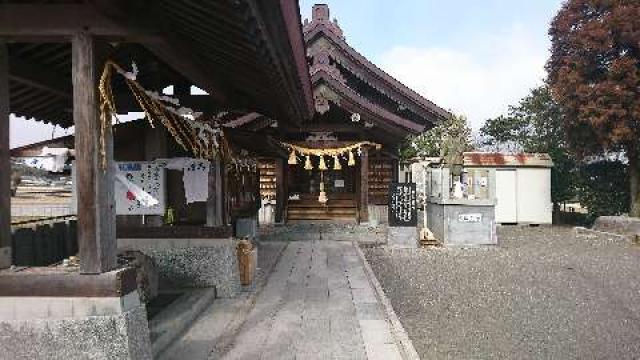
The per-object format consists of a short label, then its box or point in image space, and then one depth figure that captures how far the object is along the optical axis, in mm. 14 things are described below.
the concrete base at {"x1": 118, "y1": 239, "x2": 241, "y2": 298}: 8047
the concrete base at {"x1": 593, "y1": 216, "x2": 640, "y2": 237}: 19062
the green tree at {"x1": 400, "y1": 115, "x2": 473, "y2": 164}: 20758
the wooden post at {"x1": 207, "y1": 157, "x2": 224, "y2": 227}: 8344
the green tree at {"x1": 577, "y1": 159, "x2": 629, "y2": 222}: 24297
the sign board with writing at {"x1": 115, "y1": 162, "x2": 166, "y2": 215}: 7738
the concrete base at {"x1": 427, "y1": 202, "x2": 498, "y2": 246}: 17000
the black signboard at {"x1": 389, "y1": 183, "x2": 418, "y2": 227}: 15875
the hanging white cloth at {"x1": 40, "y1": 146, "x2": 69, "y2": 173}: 6848
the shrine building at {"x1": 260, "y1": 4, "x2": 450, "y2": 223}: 17188
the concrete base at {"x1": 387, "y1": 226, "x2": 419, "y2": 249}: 16016
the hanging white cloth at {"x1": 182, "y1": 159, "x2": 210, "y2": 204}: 8117
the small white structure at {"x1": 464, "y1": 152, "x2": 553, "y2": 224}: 25812
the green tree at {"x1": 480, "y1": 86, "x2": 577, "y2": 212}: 27062
